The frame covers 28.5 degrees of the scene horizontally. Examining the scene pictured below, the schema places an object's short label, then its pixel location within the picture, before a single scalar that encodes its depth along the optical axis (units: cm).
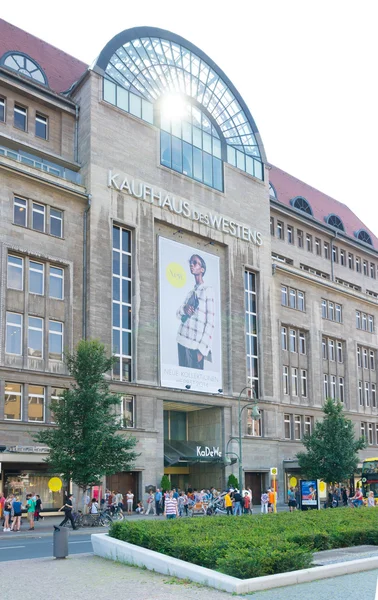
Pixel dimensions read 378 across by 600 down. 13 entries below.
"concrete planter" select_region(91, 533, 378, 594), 1320
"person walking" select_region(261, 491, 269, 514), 4103
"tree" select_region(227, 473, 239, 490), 4899
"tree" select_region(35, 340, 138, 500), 3506
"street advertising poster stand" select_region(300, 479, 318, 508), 3834
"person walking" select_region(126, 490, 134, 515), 4291
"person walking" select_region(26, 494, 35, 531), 3326
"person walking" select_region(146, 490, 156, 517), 4278
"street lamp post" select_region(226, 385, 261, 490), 4199
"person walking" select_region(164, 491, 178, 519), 3027
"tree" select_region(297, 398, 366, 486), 5144
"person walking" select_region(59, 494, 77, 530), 2958
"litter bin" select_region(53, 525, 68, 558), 1841
